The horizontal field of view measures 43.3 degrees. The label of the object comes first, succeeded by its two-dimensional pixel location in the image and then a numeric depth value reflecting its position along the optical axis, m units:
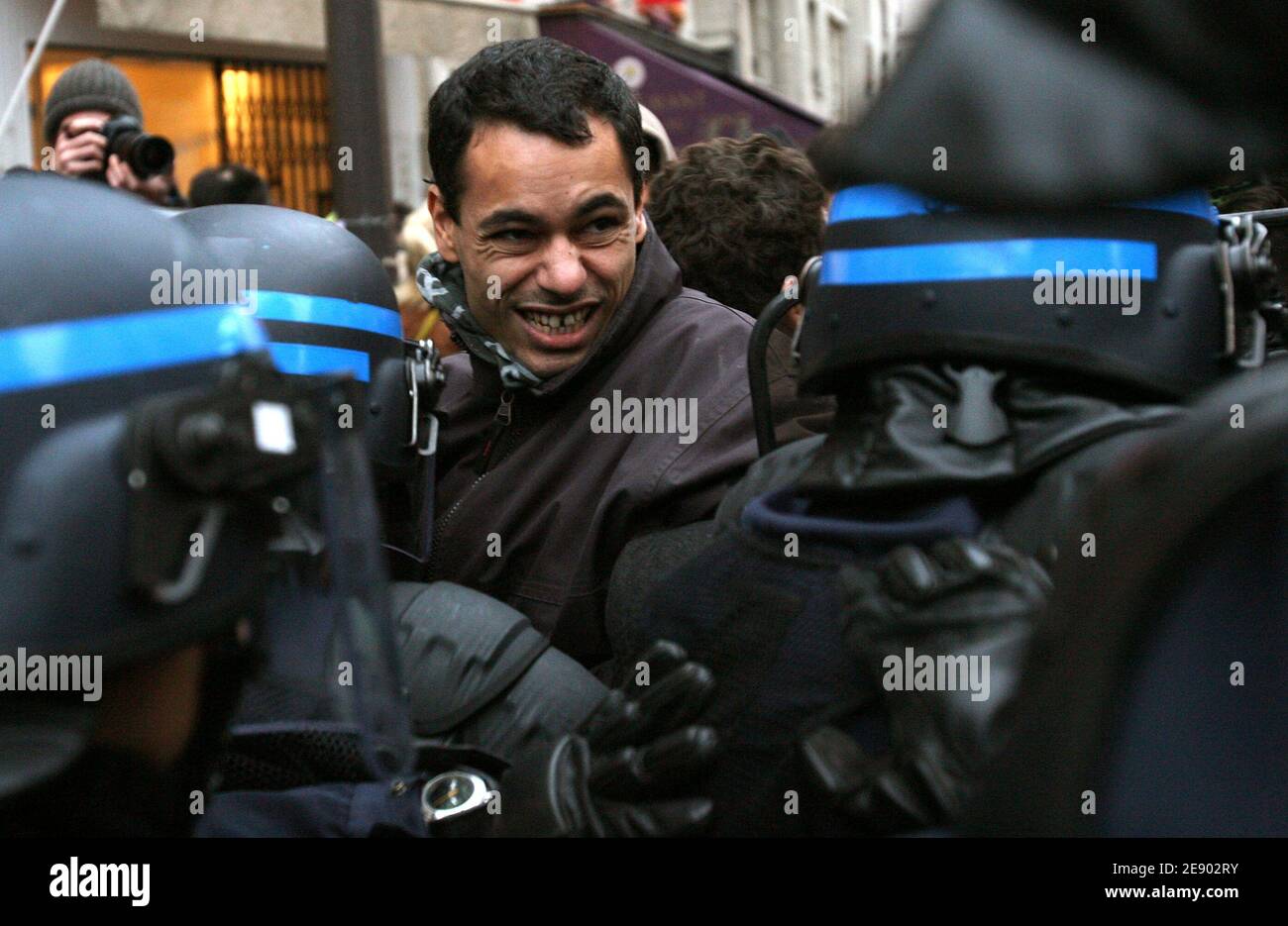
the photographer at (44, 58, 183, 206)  4.14
